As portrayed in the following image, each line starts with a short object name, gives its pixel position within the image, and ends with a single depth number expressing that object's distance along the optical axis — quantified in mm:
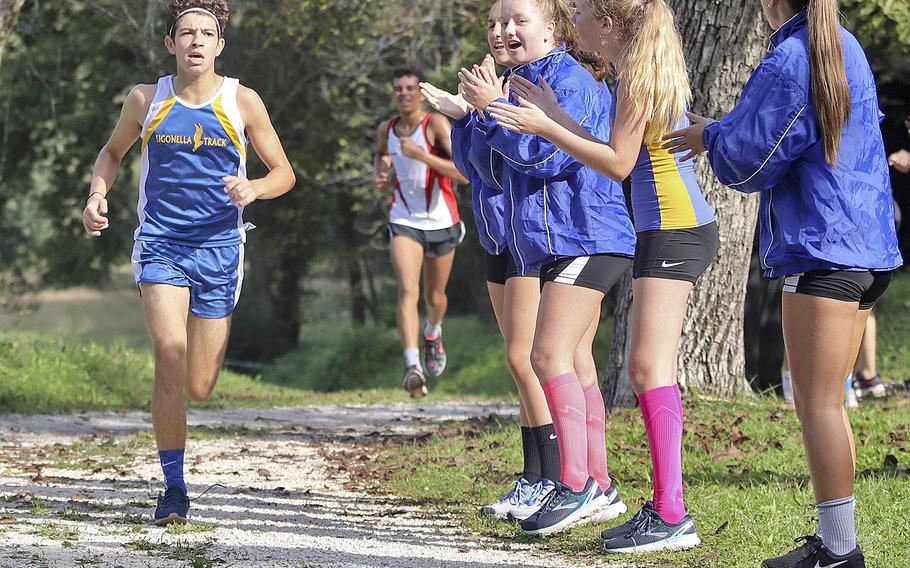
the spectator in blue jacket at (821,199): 7797
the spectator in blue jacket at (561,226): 10000
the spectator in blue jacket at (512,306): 10781
